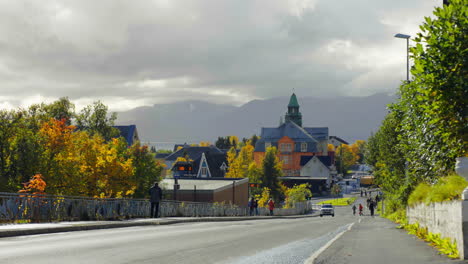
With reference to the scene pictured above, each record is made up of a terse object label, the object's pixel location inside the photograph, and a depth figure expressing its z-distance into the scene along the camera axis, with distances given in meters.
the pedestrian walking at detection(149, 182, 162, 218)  28.36
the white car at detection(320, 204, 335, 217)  77.06
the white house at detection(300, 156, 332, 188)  167.38
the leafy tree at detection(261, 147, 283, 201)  118.88
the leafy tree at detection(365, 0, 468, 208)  13.76
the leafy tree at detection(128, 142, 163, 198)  58.97
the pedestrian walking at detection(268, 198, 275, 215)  52.09
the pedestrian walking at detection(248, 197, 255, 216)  47.97
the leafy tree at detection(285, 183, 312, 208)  104.93
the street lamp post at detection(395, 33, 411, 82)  36.97
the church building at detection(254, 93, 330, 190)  171.38
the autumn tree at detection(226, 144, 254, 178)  129.12
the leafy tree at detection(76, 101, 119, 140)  72.56
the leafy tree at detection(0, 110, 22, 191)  37.25
